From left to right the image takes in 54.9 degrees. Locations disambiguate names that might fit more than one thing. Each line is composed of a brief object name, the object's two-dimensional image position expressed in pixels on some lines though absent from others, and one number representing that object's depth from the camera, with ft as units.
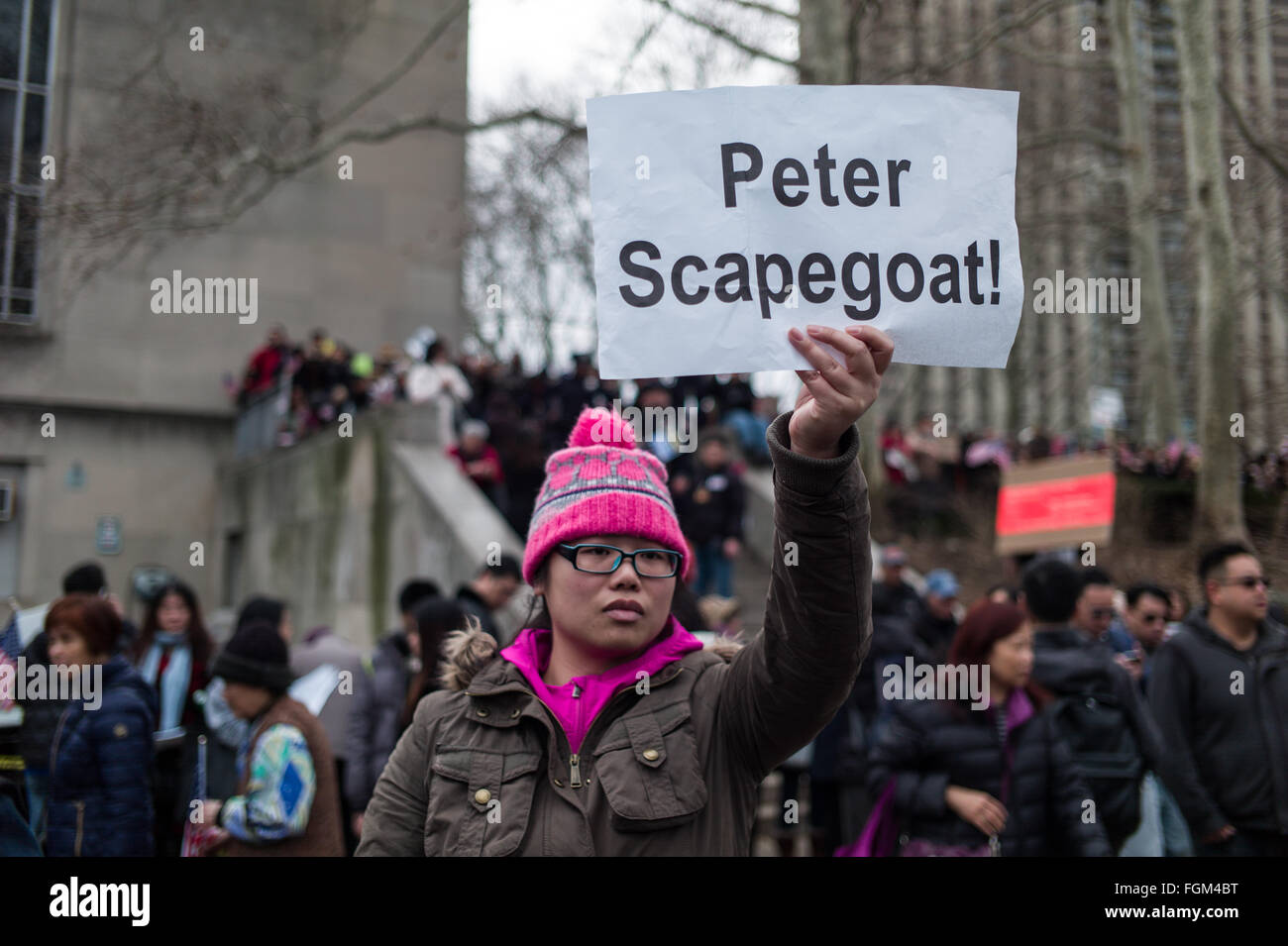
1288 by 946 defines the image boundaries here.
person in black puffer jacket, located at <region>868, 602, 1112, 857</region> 15.23
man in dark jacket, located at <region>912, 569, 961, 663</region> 29.35
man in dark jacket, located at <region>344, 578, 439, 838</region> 21.75
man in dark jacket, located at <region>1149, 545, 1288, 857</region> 17.17
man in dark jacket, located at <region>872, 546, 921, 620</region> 29.45
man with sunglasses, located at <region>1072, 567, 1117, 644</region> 21.21
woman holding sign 7.45
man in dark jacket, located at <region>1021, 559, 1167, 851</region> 16.92
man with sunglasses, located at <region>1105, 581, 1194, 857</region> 17.44
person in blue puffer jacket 16.06
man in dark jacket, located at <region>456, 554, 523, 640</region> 23.58
